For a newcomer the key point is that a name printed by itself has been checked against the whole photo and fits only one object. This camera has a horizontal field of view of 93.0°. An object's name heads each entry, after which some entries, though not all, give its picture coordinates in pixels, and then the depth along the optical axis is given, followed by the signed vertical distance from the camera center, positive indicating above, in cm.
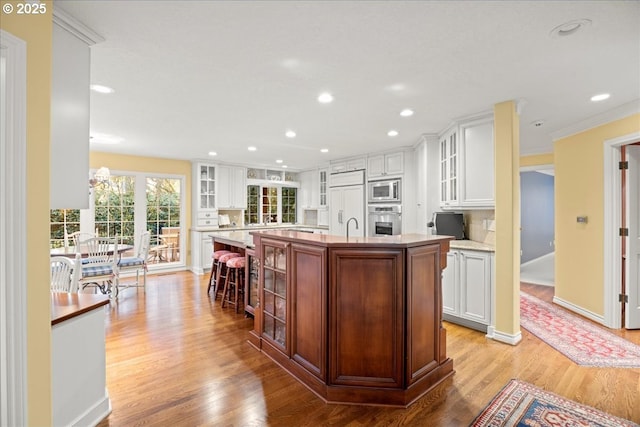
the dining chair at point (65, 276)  250 -52
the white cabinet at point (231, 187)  688 +63
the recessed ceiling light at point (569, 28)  177 +111
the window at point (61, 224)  516 -17
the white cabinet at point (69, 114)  167 +57
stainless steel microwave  546 +42
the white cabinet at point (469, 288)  325 -85
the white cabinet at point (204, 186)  654 +61
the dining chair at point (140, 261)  472 -74
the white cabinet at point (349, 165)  616 +104
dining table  386 -50
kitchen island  207 -74
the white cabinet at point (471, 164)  329 +57
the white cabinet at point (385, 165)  547 +92
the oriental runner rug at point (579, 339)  272 -130
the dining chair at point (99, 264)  409 -71
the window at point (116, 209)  563 +10
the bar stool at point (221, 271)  420 -86
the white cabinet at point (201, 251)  630 -79
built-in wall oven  543 -12
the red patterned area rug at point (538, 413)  189 -130
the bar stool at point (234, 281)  393 -93
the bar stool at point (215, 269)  448 -89
